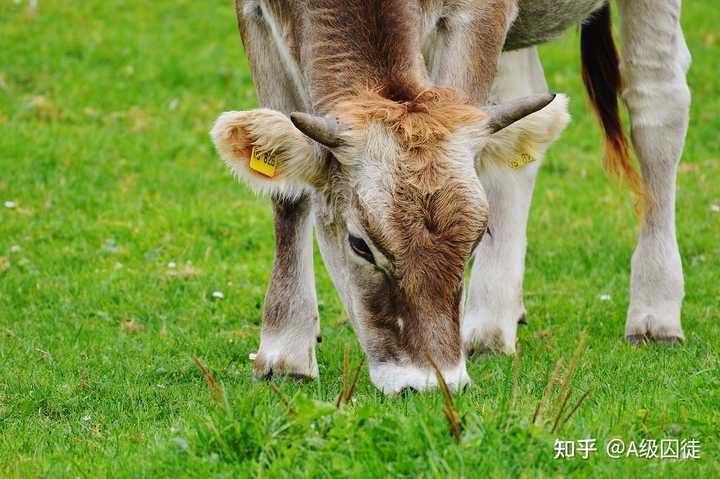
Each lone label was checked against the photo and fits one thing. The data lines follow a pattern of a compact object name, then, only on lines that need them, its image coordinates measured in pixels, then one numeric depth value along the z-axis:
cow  9.33
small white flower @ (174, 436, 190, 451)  8.08
